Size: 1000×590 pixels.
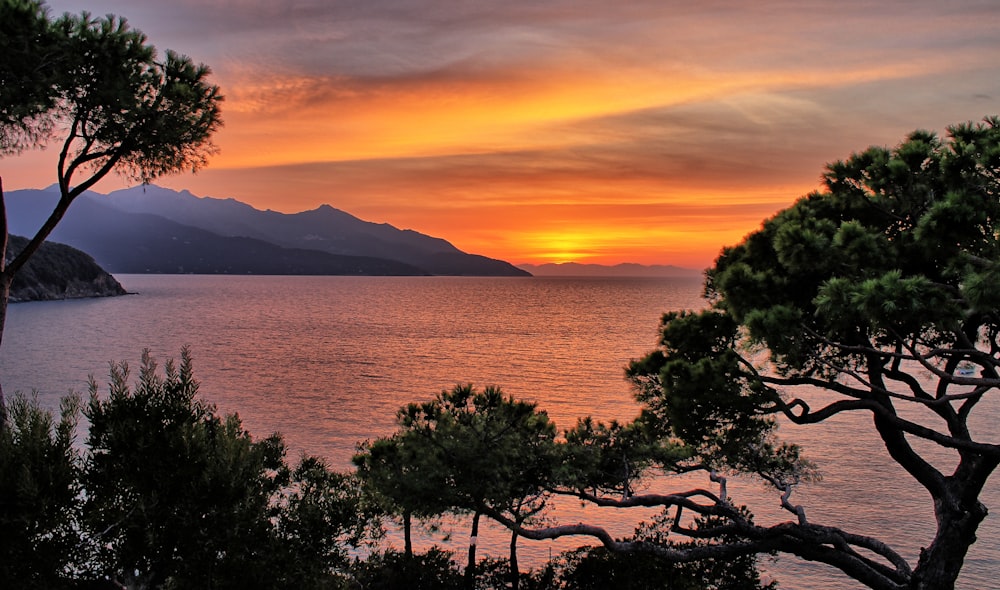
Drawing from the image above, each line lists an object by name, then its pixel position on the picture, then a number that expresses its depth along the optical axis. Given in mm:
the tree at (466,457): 14398
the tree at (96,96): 12383
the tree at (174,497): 9039
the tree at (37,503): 8086
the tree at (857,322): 10008
